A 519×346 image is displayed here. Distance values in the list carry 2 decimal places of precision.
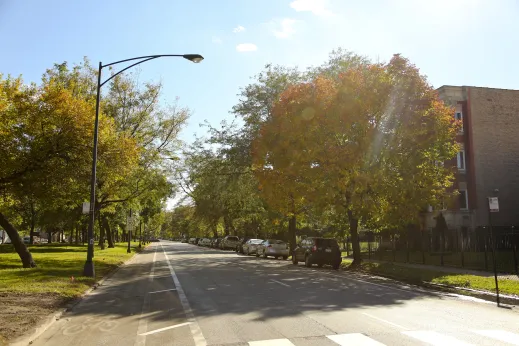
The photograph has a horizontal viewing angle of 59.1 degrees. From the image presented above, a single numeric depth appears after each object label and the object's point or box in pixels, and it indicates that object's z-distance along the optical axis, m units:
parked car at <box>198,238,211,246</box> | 77.69
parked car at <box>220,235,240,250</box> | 56.88
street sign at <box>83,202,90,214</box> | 17.03
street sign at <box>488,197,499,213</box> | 11.81
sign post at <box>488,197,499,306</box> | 11.81
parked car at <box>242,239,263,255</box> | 40.97
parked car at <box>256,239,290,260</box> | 35.47
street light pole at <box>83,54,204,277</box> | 16.39
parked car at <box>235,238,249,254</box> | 45.84
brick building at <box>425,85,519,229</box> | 35.06
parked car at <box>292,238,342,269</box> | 24.64
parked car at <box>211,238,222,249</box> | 64.65
